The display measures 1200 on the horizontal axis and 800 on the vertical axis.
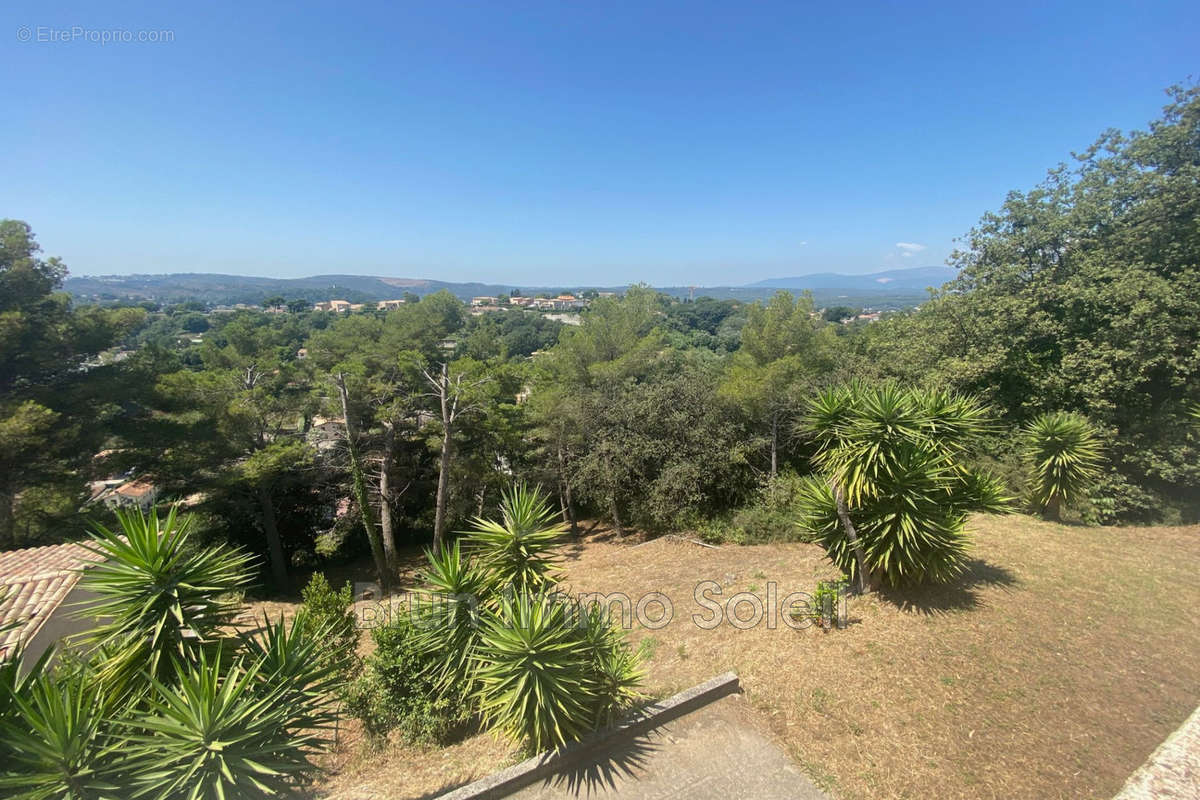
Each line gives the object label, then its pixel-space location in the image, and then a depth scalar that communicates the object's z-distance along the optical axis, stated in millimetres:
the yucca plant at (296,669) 3525
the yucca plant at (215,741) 2924
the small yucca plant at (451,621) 4980
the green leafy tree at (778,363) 13570
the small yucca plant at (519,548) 5453
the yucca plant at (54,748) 2670
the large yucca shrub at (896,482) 6086
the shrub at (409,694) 5066
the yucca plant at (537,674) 4160
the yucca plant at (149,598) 3510
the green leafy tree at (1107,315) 10227
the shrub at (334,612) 6243
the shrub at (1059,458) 9383
